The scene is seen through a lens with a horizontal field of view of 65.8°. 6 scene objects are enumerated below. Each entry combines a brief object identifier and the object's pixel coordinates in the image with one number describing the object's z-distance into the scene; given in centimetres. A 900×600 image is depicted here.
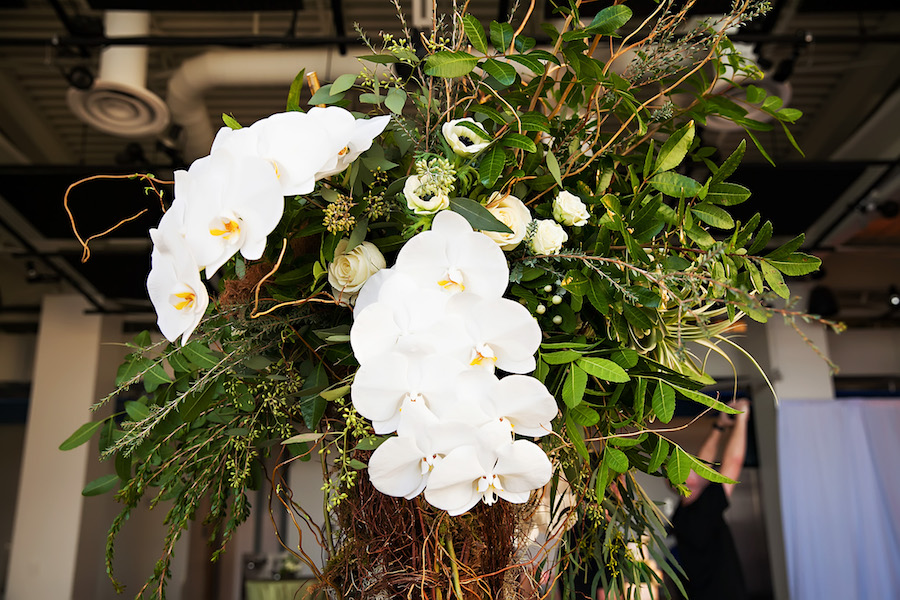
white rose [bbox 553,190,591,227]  65
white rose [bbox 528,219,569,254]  63
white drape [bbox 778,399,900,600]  466
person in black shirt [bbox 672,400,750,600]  430
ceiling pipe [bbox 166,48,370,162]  365
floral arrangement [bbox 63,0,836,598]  57
